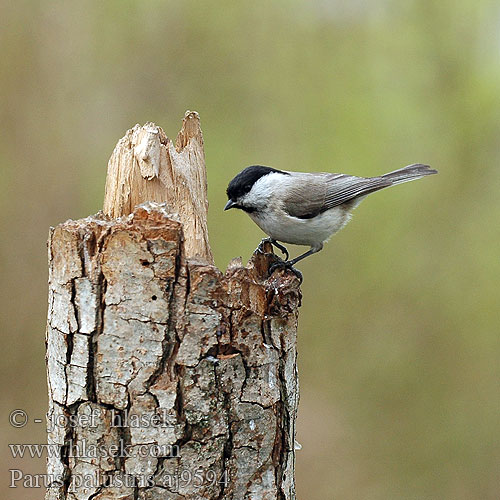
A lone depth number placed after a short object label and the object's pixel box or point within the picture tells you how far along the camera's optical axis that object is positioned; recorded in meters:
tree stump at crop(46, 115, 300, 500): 4.29
